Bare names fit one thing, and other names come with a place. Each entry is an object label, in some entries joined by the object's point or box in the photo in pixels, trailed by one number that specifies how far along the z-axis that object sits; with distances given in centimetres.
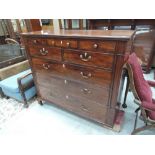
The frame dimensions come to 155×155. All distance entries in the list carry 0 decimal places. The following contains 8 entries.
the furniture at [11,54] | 233
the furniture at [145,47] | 264
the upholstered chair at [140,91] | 111
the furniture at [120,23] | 268
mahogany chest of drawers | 104
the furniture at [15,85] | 186
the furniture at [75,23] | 314
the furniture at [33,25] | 242
